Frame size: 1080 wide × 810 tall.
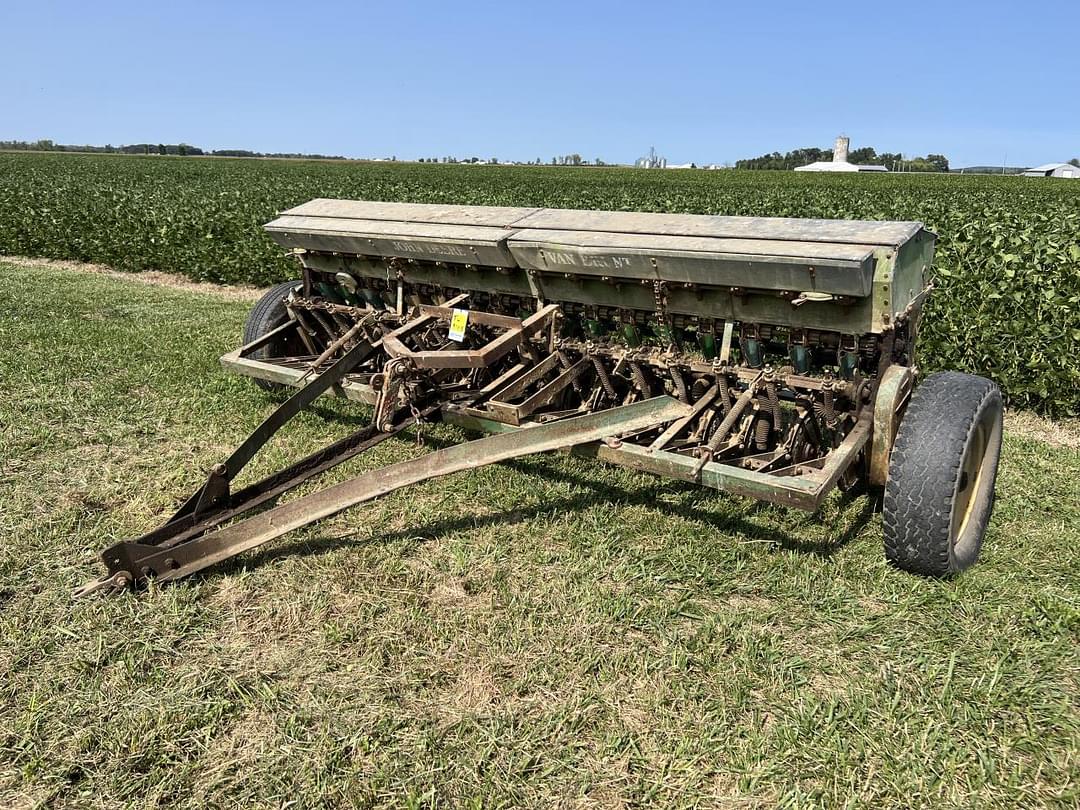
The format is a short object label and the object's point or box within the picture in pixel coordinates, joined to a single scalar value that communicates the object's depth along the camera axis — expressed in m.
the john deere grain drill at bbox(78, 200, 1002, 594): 3.12
